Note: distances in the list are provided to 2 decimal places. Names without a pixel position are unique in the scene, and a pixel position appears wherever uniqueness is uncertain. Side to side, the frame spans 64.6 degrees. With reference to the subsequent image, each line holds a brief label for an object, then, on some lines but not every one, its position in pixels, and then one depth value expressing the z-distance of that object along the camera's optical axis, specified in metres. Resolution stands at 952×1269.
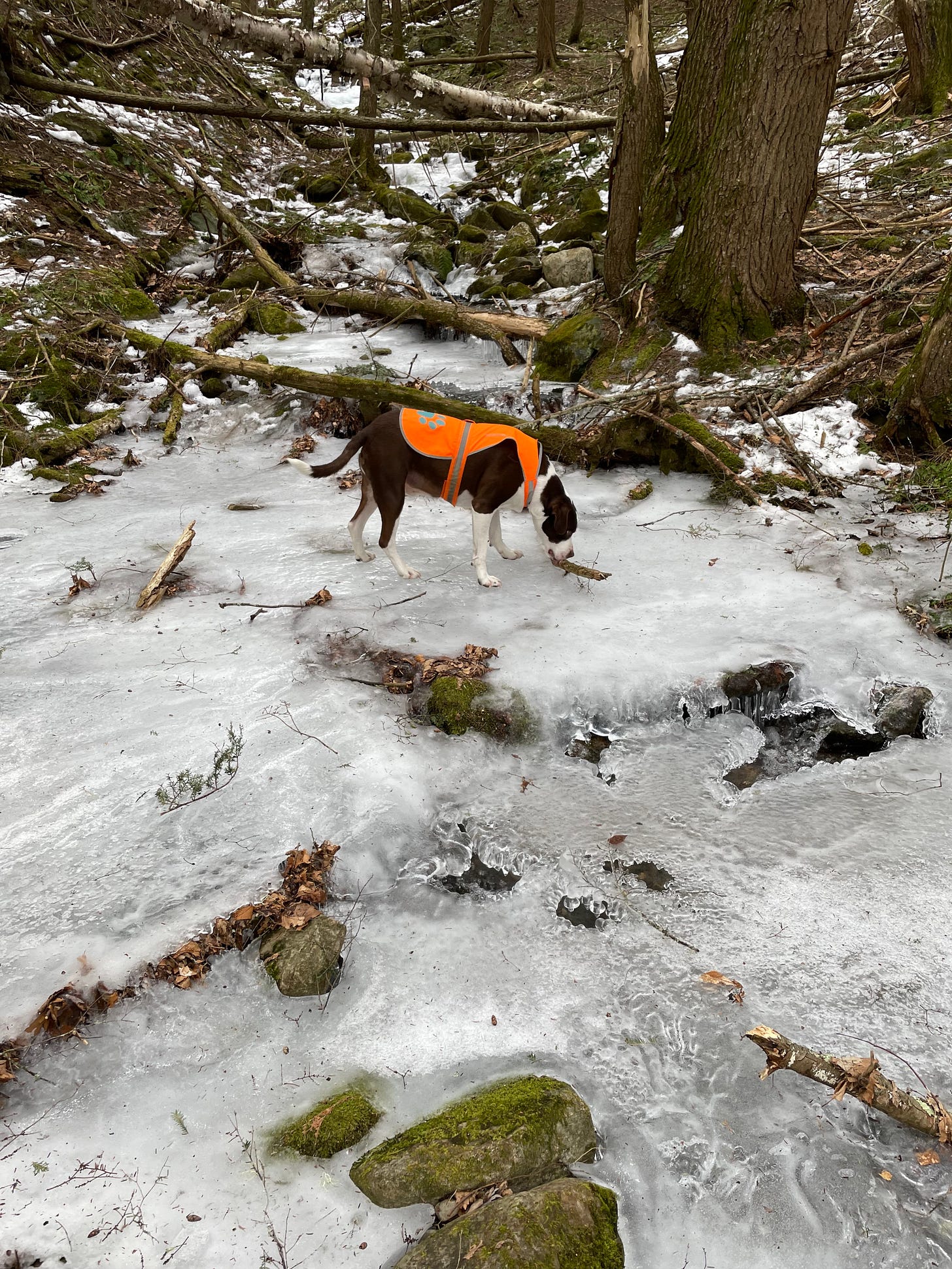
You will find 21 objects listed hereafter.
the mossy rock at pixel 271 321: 10.28
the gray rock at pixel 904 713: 4.33
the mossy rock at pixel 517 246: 11.52
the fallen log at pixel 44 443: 6.95
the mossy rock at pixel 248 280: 11.27
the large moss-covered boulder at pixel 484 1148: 2.43
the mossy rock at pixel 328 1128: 2.57
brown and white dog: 5.01
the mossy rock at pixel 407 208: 14.19
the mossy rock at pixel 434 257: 11.80
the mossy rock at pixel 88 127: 13.09
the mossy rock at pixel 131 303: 9.62
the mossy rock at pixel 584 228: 11.45
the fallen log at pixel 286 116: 8.42
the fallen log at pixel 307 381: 7.02
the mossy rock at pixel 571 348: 8.18
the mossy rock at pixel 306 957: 3.06
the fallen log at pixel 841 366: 6.48
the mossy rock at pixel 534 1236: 2.14
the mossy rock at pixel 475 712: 4.29
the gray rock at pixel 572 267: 10.39
